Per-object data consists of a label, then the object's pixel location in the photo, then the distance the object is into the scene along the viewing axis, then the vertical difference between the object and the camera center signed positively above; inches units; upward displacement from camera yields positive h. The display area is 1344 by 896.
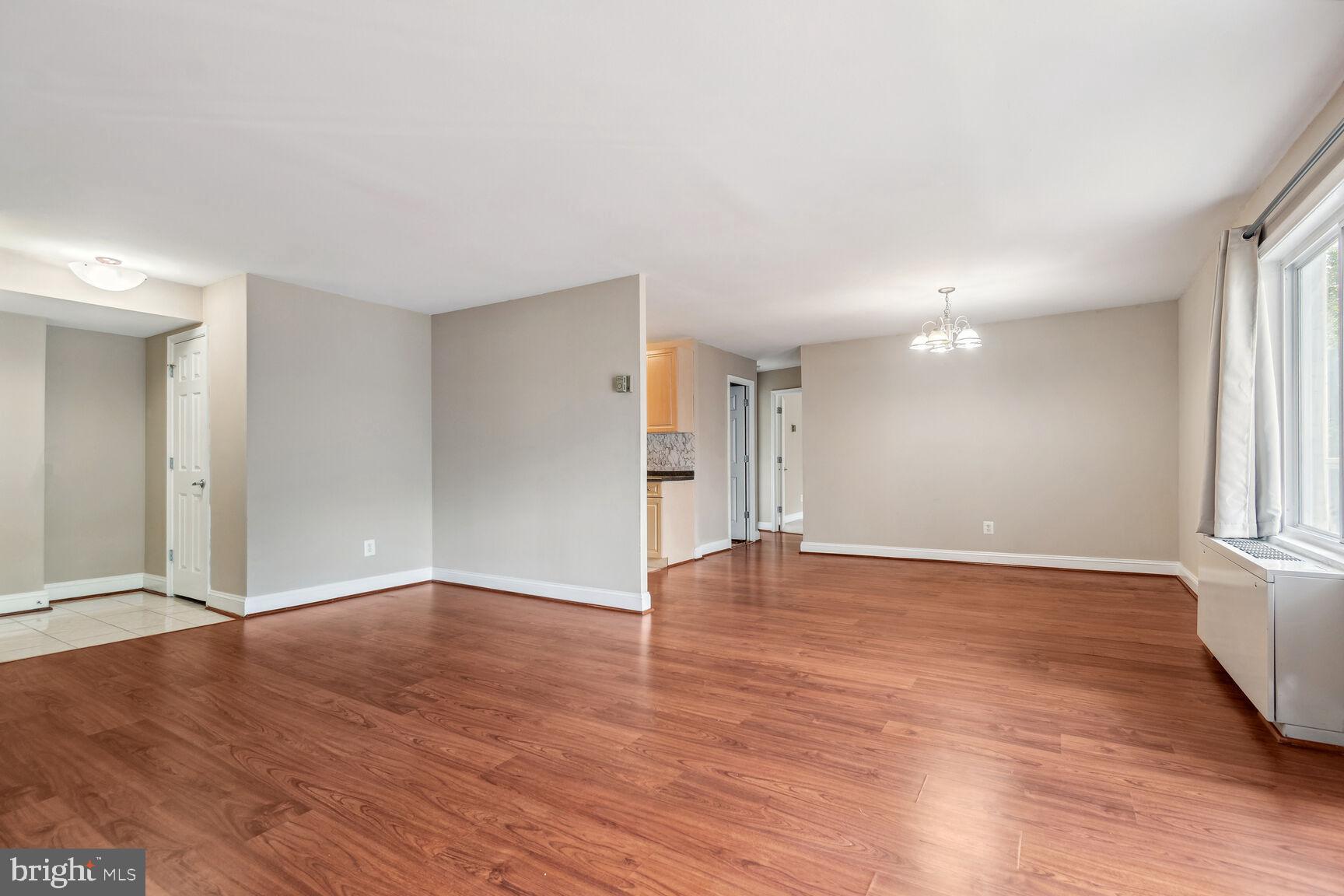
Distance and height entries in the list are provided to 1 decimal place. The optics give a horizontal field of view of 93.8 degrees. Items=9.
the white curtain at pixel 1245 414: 119.3 +6.0
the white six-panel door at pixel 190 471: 194.1 -6.9
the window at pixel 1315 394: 108.3 +9.4
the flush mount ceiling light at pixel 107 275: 157.6 +44.9
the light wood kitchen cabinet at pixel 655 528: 255.3 -33.0
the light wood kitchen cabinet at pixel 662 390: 273.3 +25.0
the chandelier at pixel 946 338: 197.5 +34.6
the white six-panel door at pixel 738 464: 327.6 -8.5
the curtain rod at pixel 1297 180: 89.0 +42.9
